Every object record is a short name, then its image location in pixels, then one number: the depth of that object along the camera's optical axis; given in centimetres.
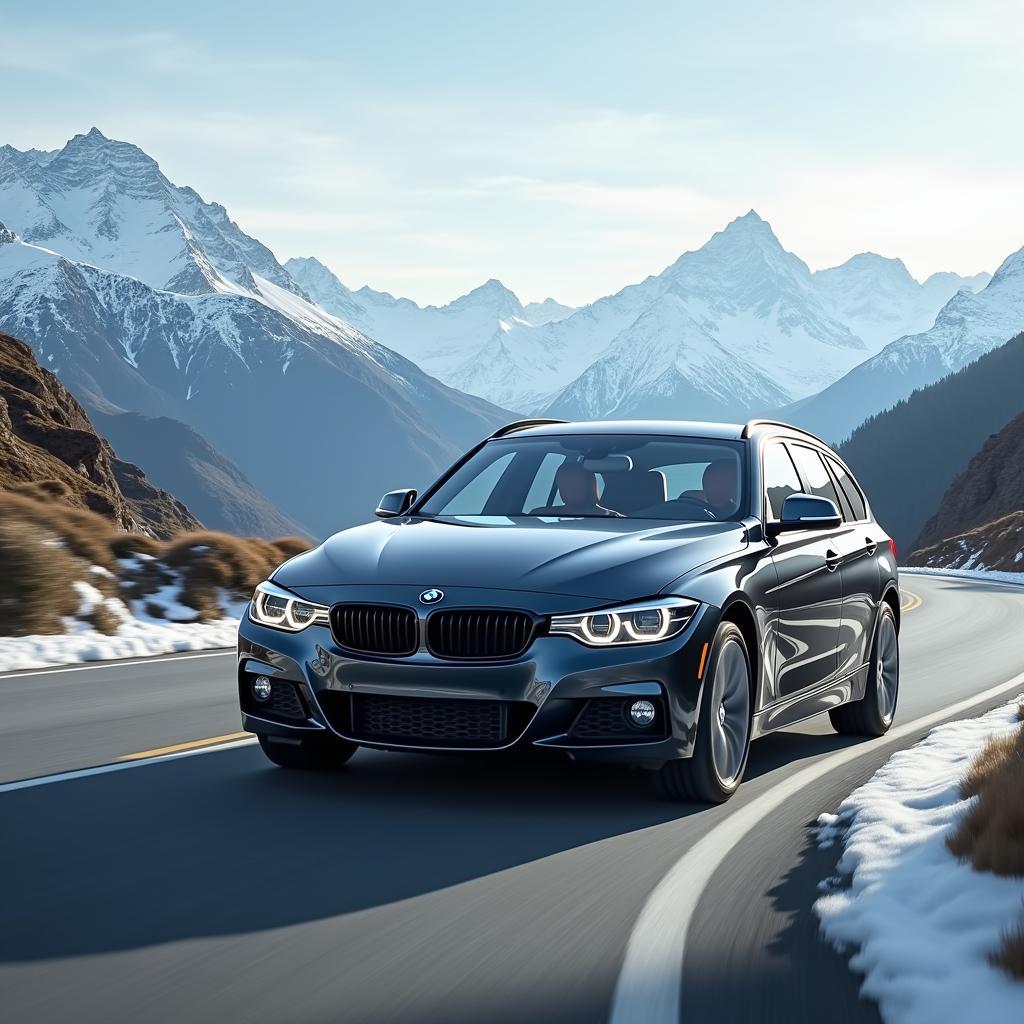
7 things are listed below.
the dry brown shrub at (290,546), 1807
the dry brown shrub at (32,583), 1296
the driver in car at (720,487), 743
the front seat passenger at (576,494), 747
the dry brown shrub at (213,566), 1569
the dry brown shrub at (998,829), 386
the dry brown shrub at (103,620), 1363
